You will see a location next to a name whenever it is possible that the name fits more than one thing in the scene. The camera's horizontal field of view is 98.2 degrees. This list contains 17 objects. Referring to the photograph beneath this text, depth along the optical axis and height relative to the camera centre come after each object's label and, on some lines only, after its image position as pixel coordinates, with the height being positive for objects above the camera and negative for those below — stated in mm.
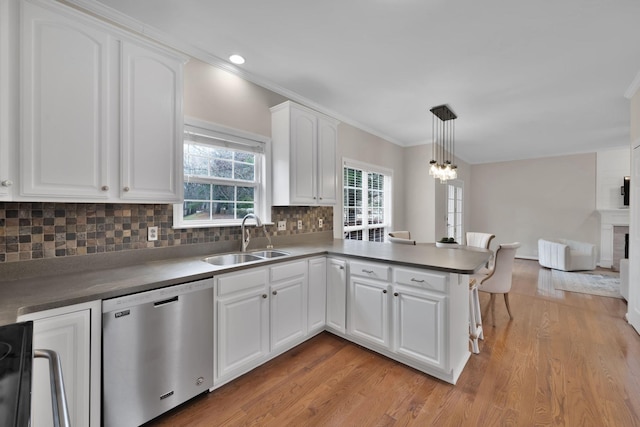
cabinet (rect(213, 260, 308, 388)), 1893 -800
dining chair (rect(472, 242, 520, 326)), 3045 -728
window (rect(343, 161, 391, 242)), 4211 +157
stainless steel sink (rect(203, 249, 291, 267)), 2428 -420
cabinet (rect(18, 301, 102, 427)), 1207 -693
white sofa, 5578 -889
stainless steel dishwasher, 1421 -793
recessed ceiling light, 2436 +1357
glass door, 6074 +59
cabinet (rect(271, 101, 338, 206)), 2840 +609
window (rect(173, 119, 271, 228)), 2373 +325
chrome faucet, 2527 -227
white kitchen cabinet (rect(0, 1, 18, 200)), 1309 +548
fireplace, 5750 -514
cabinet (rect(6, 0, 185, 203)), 1406 +578
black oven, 605 -378
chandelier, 3429 +1317
